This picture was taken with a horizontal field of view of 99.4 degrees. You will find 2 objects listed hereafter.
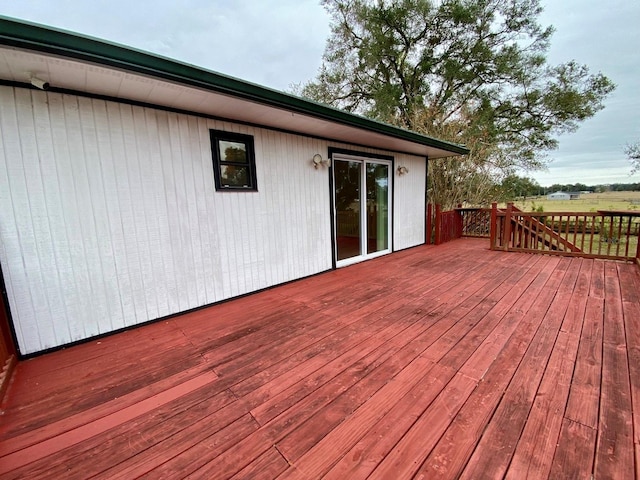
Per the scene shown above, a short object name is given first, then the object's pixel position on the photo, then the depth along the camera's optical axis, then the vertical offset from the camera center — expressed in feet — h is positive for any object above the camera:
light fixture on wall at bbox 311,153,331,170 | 13.61 +2.15
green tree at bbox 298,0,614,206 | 28.81 +13.42
